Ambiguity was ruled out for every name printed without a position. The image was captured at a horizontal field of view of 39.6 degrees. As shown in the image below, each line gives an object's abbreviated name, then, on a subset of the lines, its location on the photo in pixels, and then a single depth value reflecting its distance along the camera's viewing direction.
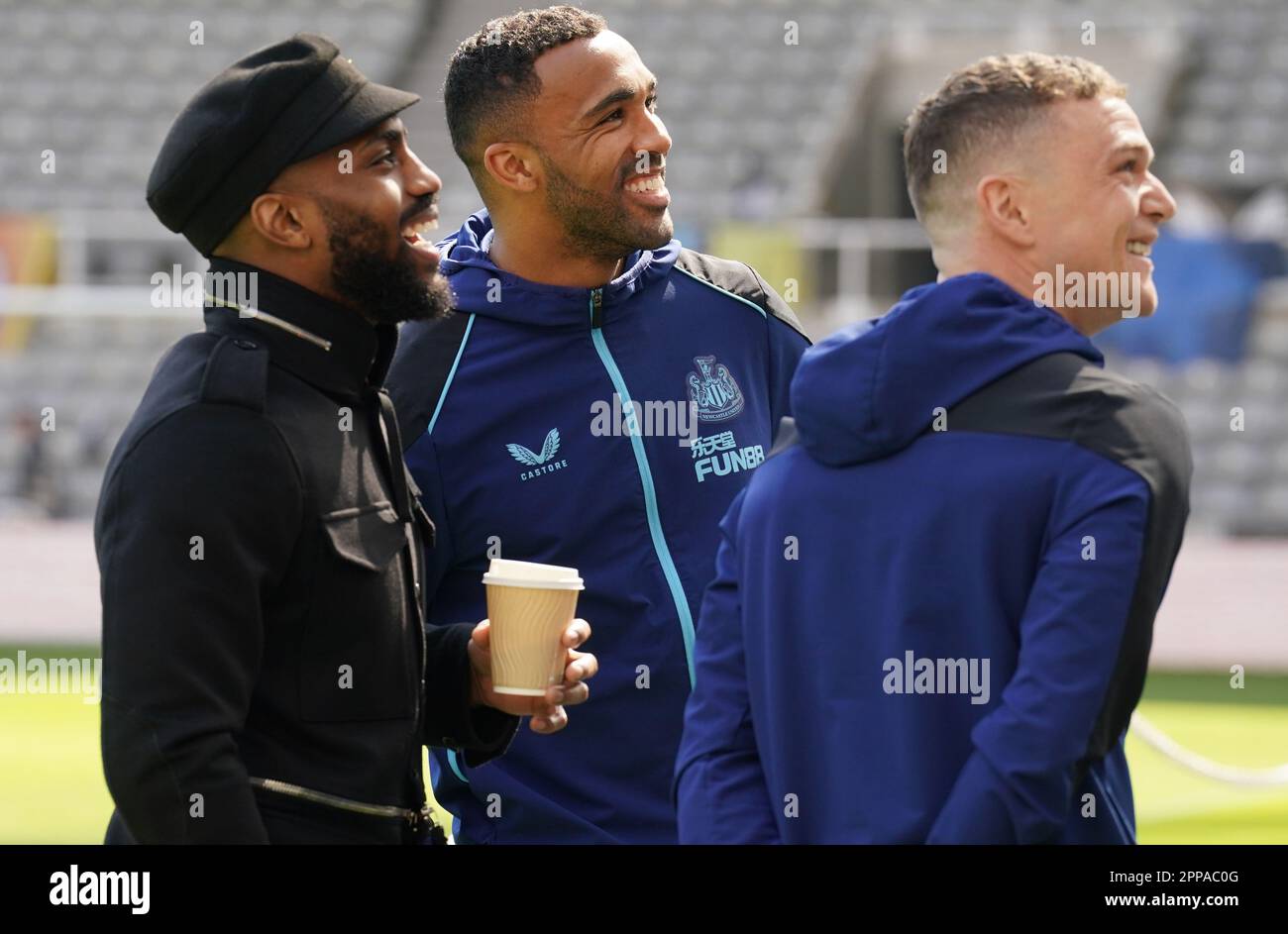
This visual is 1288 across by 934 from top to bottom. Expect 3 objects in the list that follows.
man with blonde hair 1.95
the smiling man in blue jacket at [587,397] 3.04
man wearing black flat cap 2.21
